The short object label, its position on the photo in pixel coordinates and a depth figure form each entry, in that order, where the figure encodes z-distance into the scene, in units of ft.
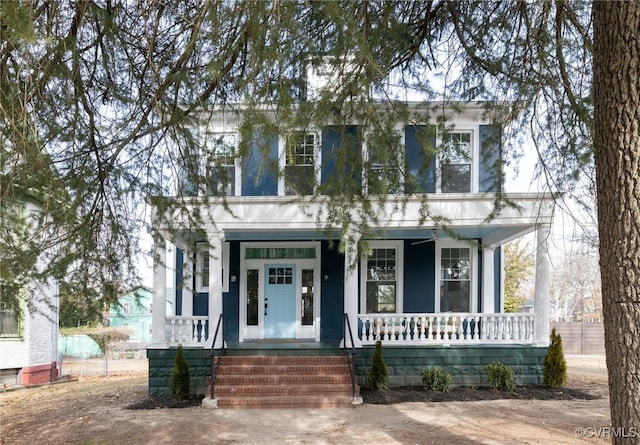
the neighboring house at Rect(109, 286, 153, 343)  92.04
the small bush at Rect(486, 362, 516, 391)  31.63
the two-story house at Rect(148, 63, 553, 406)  15.79
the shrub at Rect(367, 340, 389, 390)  31.22
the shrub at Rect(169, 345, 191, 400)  30.25
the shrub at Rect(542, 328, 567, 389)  32.42
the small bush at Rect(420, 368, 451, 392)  31.37
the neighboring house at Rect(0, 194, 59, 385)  44.39
